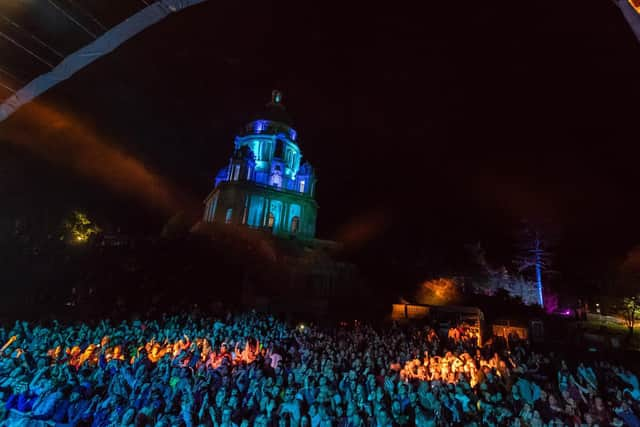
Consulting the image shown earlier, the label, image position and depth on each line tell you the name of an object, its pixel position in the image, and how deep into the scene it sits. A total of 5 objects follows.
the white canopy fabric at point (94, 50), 2.04
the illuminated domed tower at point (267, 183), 41.41
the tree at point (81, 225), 31.65
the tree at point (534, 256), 31.50
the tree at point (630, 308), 22.88
